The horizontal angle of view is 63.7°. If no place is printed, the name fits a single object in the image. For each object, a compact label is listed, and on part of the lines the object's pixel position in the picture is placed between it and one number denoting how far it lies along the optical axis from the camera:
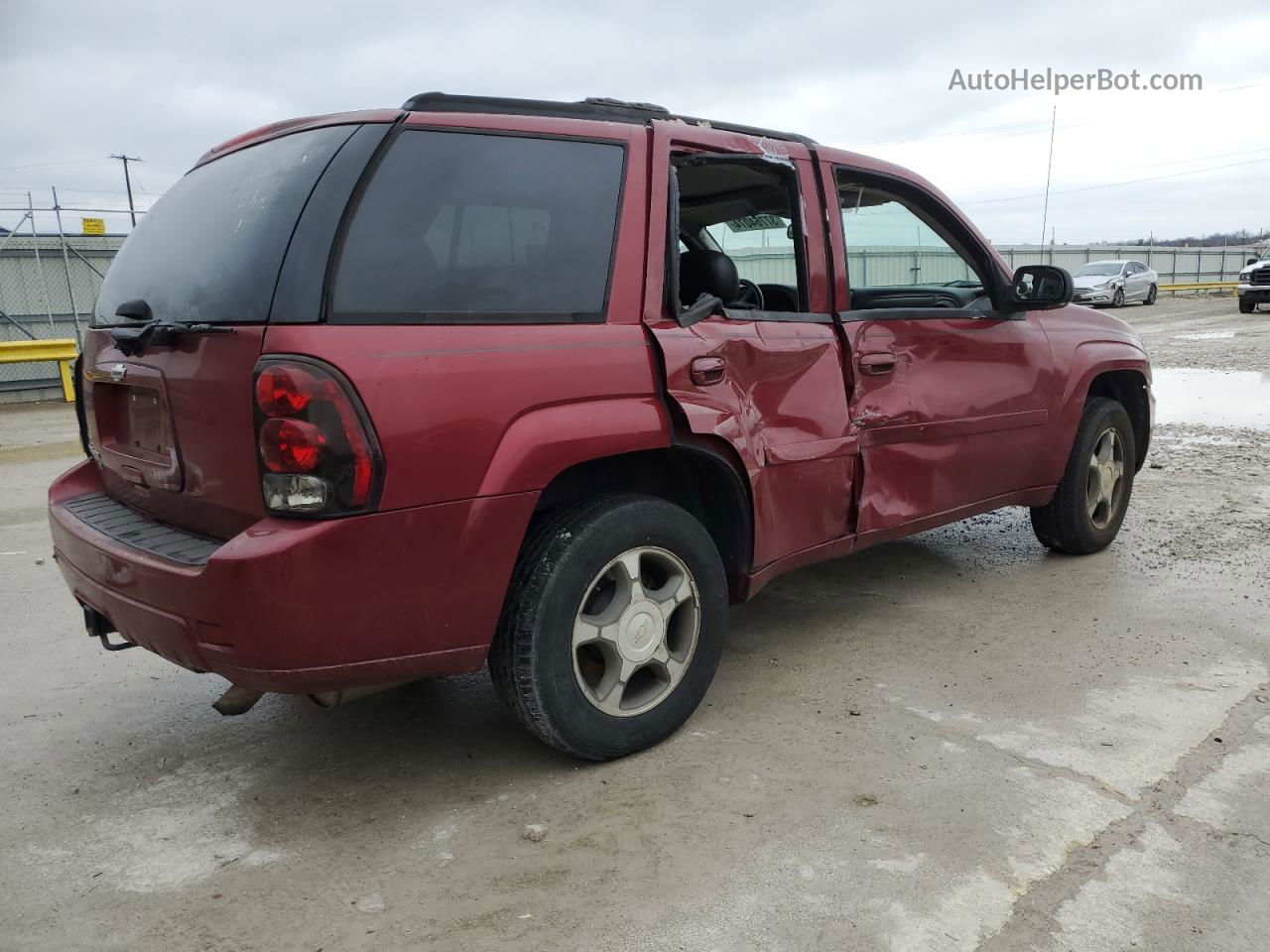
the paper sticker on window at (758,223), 3.92
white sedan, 28.42
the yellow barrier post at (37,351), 12.63
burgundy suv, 2.43
